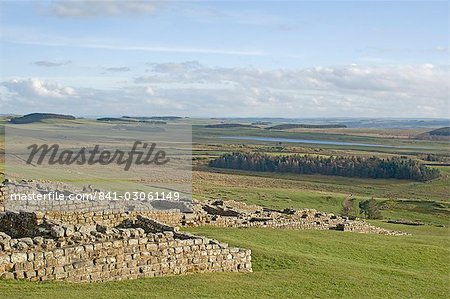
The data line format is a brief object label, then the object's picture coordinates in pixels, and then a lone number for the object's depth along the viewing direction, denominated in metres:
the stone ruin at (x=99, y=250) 14.39
